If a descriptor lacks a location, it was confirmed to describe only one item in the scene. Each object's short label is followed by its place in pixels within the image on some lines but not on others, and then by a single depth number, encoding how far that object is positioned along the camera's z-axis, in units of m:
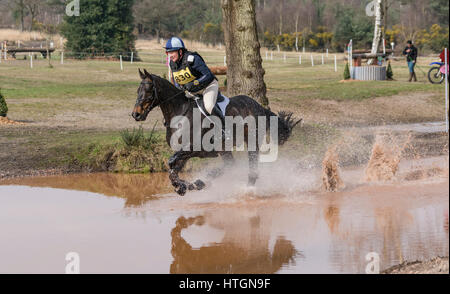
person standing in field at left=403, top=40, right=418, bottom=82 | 32.97
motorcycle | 29.56
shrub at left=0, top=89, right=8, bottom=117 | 19.14
